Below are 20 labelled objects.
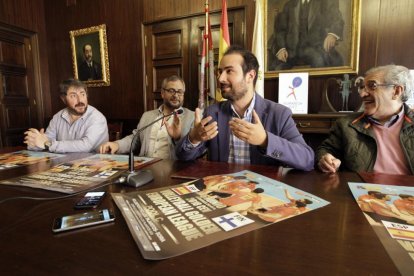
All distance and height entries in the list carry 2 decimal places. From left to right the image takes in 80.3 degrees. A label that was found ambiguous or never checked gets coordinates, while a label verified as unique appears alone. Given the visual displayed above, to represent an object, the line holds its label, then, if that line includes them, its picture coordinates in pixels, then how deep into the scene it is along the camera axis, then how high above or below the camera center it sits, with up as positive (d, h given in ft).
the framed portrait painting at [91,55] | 12.75 +2.83
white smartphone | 1.88 -0.89
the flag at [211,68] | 9.68 +1.55
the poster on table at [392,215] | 1.47 -0.87
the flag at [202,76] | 9.64 +1.24
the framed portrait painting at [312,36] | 8.55 +2.57
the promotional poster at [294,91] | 9.04 +0.58
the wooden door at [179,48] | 10.27 +2.70
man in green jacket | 4.26 -0.43
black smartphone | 2.27 -0.88
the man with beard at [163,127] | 6.68 -0.53
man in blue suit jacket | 3.51 -0.35
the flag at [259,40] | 9.25 +2.53
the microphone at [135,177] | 2.83 -0.82
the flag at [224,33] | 9.20 +2.79
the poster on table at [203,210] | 1.65 -0.87
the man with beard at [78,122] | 6.40 -0.37
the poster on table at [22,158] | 4.00 -0.88
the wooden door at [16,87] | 12.09 +1.17
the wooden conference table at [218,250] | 1.39 -0.90
